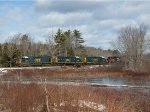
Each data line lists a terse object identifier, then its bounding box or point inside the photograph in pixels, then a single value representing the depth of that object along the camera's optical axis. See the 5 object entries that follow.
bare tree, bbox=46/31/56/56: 100.62
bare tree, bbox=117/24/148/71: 71.94
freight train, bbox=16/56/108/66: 81.25
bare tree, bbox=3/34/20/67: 75.11
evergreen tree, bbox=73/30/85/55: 111.39
